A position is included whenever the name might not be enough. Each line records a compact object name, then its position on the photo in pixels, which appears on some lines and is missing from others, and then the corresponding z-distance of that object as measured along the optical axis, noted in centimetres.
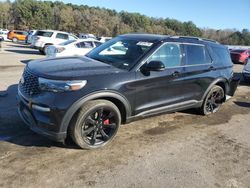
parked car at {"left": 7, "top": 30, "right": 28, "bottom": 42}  2401
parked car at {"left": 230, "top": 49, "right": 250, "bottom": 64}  1630
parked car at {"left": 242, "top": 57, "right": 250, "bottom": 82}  840
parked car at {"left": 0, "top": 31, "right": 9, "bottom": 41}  2532
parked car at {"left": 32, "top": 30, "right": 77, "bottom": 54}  1349
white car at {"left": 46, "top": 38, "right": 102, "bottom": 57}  961
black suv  284
